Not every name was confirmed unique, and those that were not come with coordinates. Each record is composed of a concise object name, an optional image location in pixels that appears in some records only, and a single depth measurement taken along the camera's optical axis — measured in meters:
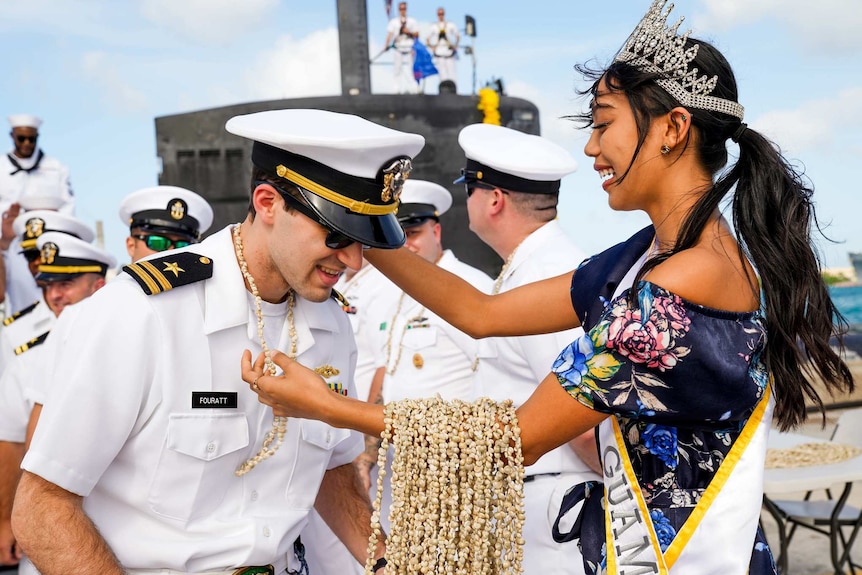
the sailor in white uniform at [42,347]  4.29
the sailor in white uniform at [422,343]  5.05
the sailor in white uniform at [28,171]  7.84
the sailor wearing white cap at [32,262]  5.17
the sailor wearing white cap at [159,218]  5.01
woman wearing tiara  1.96
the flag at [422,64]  13.52
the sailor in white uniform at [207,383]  2.04
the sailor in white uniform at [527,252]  3.26
